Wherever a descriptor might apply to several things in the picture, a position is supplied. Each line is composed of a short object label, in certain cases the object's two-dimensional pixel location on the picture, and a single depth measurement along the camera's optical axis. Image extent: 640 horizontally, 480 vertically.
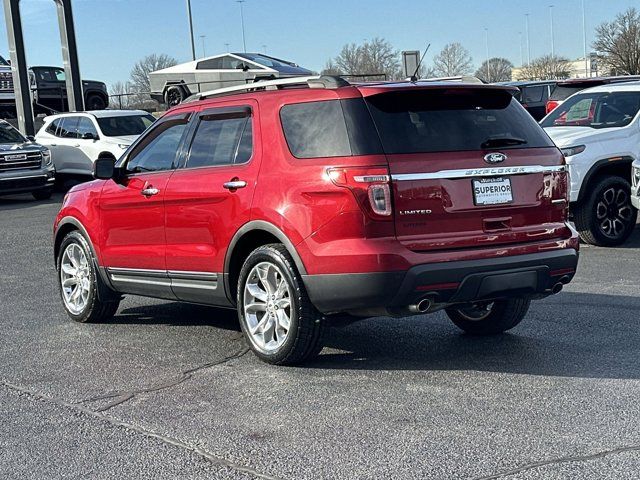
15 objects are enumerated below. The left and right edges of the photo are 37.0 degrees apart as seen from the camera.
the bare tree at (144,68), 98.94
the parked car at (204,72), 29.95
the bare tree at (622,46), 67.50
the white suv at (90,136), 21.53
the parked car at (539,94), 27.47
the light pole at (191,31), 49.88
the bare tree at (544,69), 100.19
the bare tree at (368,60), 55.28
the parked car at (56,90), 30.98
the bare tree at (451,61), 87.94
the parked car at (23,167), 20.70
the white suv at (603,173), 11.27
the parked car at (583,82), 14.64
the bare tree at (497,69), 112.11
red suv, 5.53
